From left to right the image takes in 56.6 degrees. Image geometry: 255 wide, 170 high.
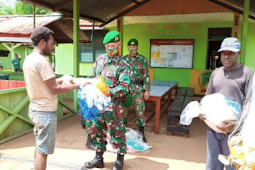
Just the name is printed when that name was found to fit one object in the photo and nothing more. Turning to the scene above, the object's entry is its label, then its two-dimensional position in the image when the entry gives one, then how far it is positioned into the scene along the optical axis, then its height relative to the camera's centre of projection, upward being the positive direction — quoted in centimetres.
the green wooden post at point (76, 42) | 545 +49
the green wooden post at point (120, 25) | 744 +122
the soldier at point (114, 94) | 276 -34
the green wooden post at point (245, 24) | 436 +78
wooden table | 448 -57
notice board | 856 +43
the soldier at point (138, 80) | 412 -28
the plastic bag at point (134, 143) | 370 -129
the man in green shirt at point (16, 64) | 1223 -10
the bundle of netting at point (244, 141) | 134 -47
